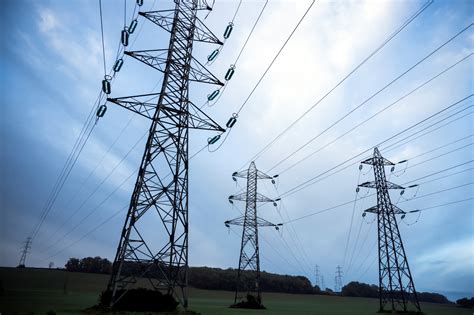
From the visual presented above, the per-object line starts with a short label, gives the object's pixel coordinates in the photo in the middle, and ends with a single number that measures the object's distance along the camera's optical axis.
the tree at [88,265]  92.21
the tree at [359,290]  110.00
